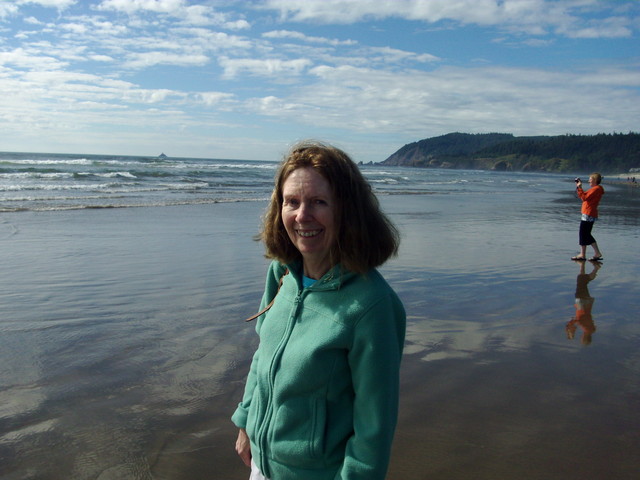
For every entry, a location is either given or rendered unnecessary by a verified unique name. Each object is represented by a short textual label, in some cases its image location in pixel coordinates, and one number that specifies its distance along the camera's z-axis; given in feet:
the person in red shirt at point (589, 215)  32.12
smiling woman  5.31
